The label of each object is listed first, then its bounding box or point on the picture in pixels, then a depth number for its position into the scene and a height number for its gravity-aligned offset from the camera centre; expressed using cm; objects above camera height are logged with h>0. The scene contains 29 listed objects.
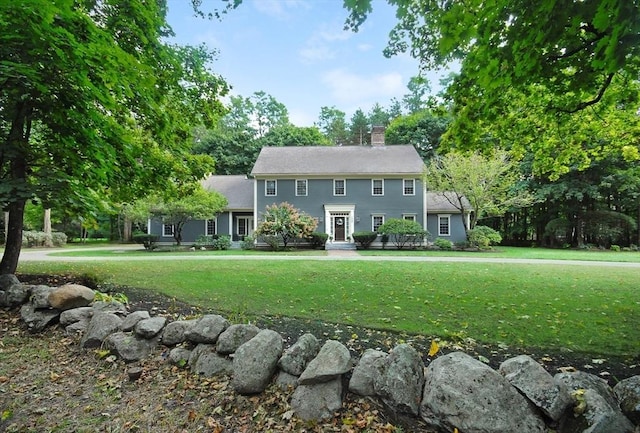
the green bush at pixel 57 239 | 2430 -76
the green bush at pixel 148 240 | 2032 -78
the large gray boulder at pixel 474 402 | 211 -116
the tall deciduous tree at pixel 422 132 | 3462 +956
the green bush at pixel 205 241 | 2170 -92
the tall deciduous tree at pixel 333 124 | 4759 +1429
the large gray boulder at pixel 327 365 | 262 -110
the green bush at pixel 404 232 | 2072 -44
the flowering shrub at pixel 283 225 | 1931 +4
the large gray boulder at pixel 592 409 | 198 -114
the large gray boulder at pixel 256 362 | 281 -116
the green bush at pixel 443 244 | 2009 -117
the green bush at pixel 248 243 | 2067 -102
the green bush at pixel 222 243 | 2150 -105
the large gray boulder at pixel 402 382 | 241 -114
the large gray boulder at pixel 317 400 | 252 -132
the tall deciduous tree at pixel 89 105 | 395 +190
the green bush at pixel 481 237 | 1969 -78
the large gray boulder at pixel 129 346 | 352 -125
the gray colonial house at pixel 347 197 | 2328 +197
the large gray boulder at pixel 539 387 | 212 -106
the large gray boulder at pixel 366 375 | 261 -116
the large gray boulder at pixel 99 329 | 382 -115
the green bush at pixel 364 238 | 2123 -81
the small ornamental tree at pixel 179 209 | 1934 +108
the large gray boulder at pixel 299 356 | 284 -110
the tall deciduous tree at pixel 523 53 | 287 +197
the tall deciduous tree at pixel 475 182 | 1984 +255
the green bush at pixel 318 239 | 2030 -81
